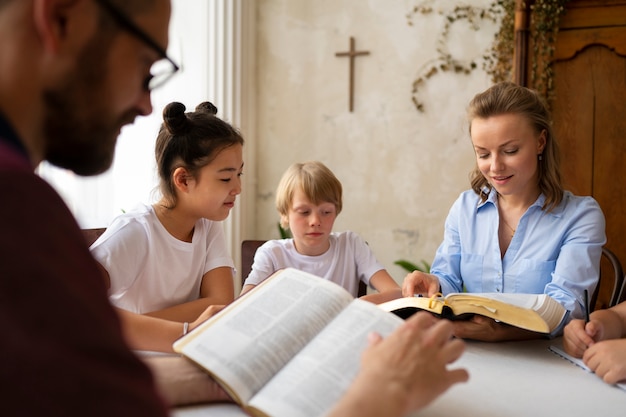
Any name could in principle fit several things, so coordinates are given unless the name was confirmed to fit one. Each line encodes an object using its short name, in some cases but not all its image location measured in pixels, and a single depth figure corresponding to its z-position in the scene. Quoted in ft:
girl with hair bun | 6.00
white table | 3.57
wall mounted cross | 14.64
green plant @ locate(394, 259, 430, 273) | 14.38
